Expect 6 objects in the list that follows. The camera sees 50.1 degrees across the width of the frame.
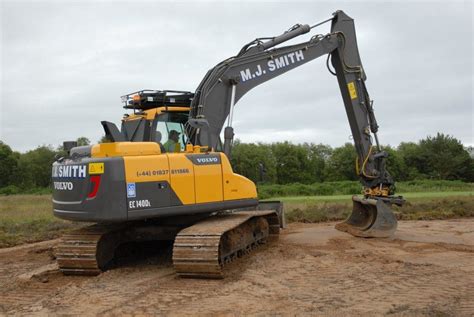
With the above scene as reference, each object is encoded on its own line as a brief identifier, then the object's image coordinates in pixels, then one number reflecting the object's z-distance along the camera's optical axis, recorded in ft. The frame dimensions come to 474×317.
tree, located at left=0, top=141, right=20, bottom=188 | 206.63
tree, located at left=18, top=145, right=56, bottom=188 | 206.61
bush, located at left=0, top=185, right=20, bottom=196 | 183.21
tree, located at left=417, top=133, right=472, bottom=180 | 207.21
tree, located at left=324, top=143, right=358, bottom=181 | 221.35
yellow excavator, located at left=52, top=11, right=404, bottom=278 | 23.49
